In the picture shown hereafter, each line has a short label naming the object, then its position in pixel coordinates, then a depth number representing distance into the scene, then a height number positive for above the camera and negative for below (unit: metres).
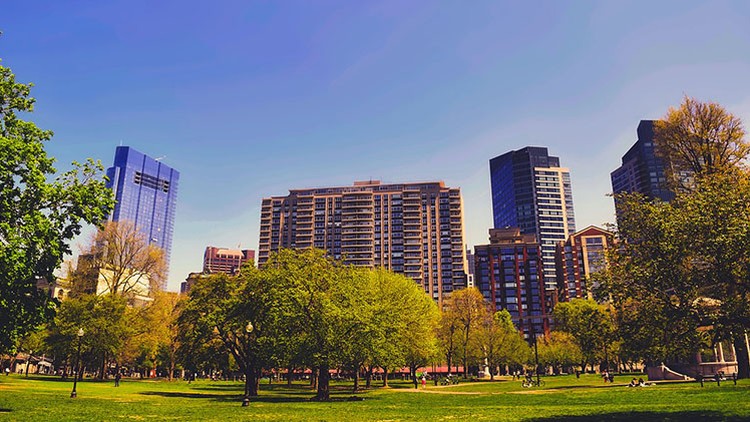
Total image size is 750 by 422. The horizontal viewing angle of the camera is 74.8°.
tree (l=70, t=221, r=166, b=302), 71.06 +11.74
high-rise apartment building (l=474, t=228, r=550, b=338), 197.95 +4.70
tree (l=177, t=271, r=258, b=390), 45.56 +1.51
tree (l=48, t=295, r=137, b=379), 68.25 +1.71
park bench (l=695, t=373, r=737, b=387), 49.52 -3.47
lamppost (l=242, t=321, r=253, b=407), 35.79 -1.66
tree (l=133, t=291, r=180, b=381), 77.19 +2.37
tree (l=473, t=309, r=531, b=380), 96.81 -0.64
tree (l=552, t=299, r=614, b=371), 77.78 +3.73
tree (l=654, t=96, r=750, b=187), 42.56 +17.71
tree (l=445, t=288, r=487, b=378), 95.94 +5.71
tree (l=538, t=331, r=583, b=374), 113.44 -1.97
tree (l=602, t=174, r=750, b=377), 18.38 +2.79
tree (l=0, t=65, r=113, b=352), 24.02 +6.47
